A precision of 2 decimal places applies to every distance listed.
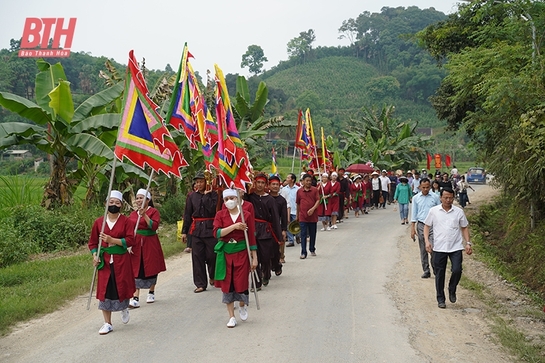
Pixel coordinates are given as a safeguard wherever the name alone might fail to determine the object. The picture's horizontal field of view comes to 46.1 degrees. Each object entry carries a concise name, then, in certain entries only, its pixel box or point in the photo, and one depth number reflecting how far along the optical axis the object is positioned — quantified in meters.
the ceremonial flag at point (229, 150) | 8.79
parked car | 60.47
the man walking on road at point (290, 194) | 15.96
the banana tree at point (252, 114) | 22.19
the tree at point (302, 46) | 162.25
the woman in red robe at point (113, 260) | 7.87
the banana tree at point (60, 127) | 15.10
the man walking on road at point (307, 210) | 13.86
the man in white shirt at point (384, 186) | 30.48
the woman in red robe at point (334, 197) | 19.60
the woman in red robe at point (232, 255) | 8.09
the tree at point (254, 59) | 150.75
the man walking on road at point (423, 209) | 11.83
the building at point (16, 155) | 55.74
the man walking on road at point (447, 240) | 9.45
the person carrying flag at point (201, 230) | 10.34
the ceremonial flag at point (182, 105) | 11.70
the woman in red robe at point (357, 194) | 25.58
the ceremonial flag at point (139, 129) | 8.55
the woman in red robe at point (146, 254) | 9.59
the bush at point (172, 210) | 20.98
